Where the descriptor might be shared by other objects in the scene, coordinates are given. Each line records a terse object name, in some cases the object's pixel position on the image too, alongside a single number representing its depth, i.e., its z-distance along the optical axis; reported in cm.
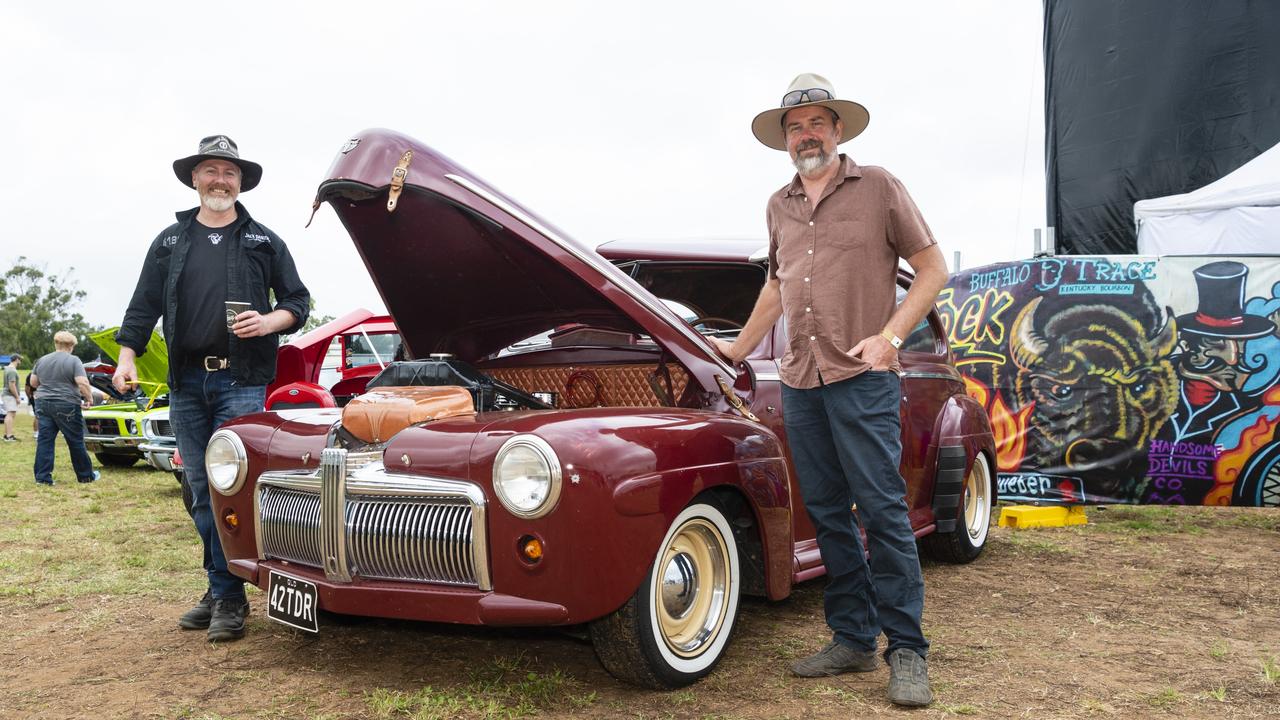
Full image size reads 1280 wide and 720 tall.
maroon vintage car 267
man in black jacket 378
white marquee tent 881
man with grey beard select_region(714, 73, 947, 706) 301
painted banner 650
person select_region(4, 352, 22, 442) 1539
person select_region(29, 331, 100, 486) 1021
